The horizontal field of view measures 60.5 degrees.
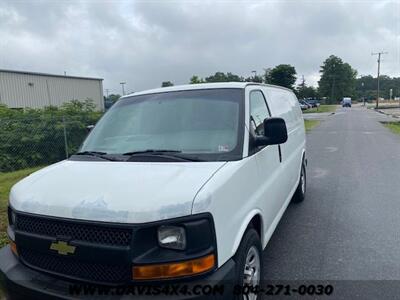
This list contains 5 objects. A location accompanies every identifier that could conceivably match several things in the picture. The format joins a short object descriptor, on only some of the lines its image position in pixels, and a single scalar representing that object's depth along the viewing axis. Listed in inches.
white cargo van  82.0
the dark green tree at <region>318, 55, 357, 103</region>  4288.9
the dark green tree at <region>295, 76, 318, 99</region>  3695.9
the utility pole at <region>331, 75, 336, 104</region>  4288.9
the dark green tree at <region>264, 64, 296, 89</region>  1483.8
